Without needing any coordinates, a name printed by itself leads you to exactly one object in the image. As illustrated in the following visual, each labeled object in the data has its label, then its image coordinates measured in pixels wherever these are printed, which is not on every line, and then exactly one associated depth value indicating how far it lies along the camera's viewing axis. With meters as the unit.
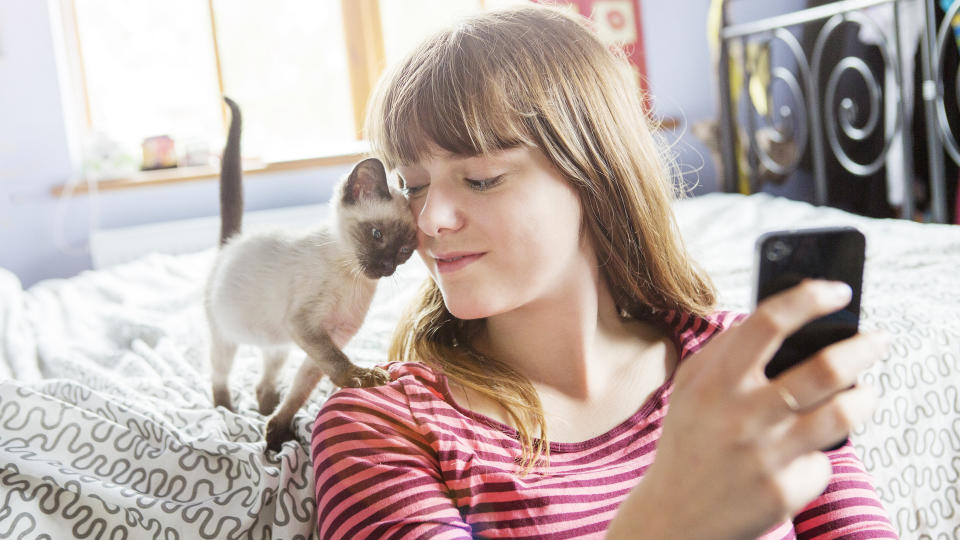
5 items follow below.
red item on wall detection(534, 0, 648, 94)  3.30
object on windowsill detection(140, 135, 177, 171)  2.97
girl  0.63
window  3.05
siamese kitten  0.73
